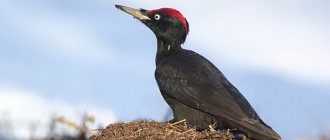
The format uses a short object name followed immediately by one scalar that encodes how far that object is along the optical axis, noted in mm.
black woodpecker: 14180
